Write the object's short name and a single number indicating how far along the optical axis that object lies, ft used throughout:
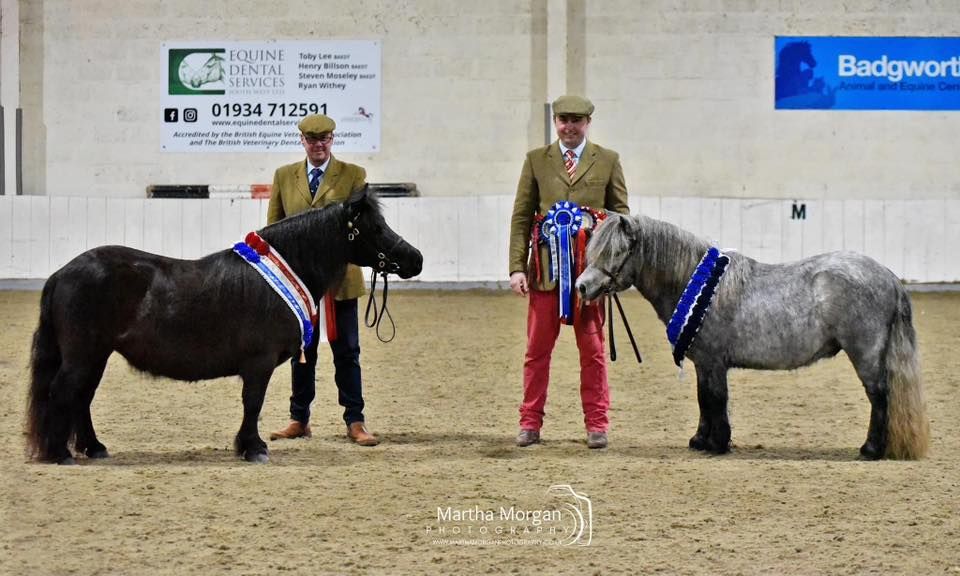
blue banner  54.08
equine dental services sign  54.75
